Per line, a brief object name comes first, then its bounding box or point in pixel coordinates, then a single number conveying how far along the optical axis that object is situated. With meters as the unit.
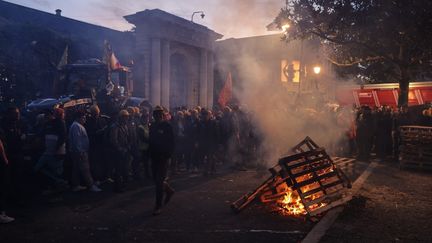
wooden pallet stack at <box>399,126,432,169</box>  9.62
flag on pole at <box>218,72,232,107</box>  12.73
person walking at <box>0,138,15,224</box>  5.41
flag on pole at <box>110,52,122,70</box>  11.52
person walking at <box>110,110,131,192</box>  7.23
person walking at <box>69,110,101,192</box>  7.07
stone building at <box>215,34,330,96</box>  20.59
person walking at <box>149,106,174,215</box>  5.93
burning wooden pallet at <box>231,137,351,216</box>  5.82
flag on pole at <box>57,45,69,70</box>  11.59
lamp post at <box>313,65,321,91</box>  19.60
